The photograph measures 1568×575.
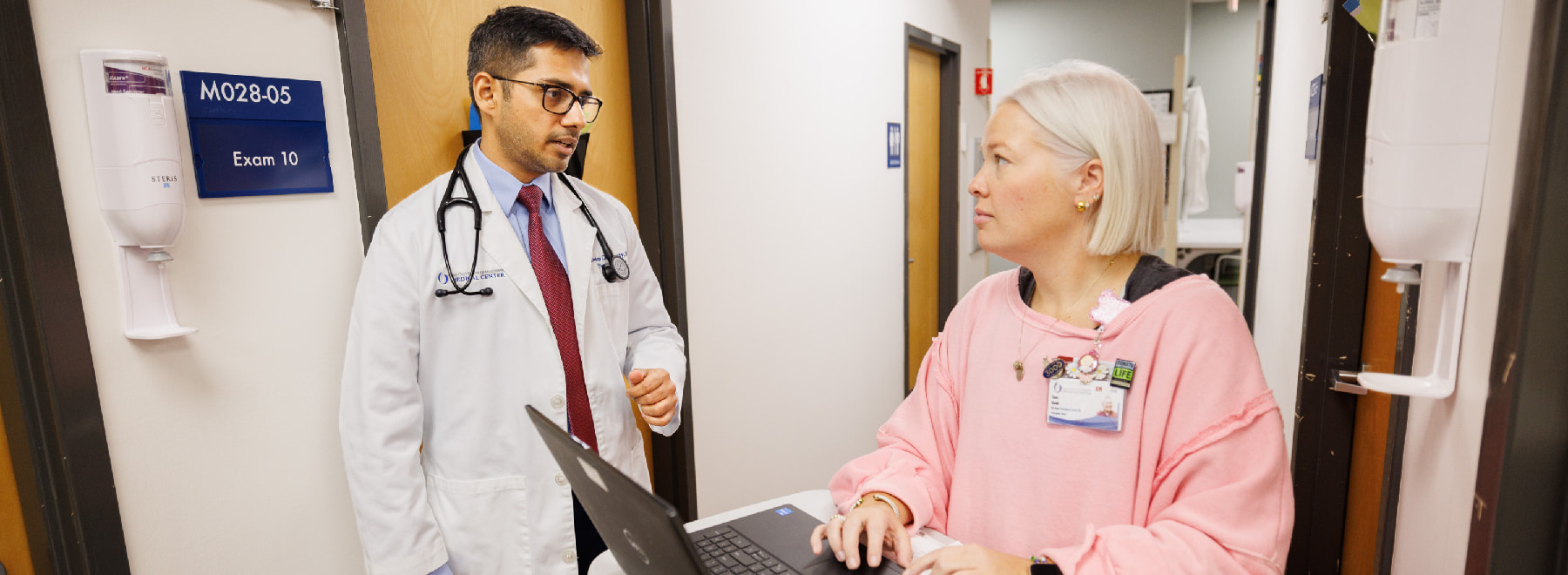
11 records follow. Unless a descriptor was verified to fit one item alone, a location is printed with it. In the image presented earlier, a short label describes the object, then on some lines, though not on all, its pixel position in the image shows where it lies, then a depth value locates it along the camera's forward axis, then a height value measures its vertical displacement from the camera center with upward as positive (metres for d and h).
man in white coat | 1.38 -0.30
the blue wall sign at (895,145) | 3.77 +0.14
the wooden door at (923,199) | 4.18 -0.14
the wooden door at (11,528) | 1.20 -0.50
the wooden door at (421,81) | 1.68 +0.23
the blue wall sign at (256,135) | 1.31 +0.09
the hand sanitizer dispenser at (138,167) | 1.16 +0.04
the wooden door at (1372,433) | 1.78 -0.63
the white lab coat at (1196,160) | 7.02 +0.06
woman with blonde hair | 0.97 -0.31
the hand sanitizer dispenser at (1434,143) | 0.82 +0.02
